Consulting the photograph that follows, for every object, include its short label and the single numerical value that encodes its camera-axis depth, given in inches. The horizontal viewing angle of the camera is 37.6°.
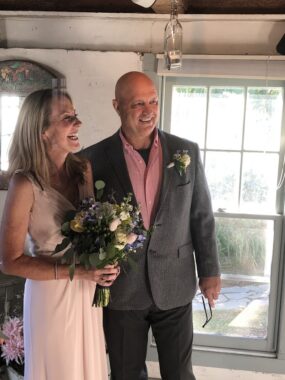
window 92.0
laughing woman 56.1
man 66.5
